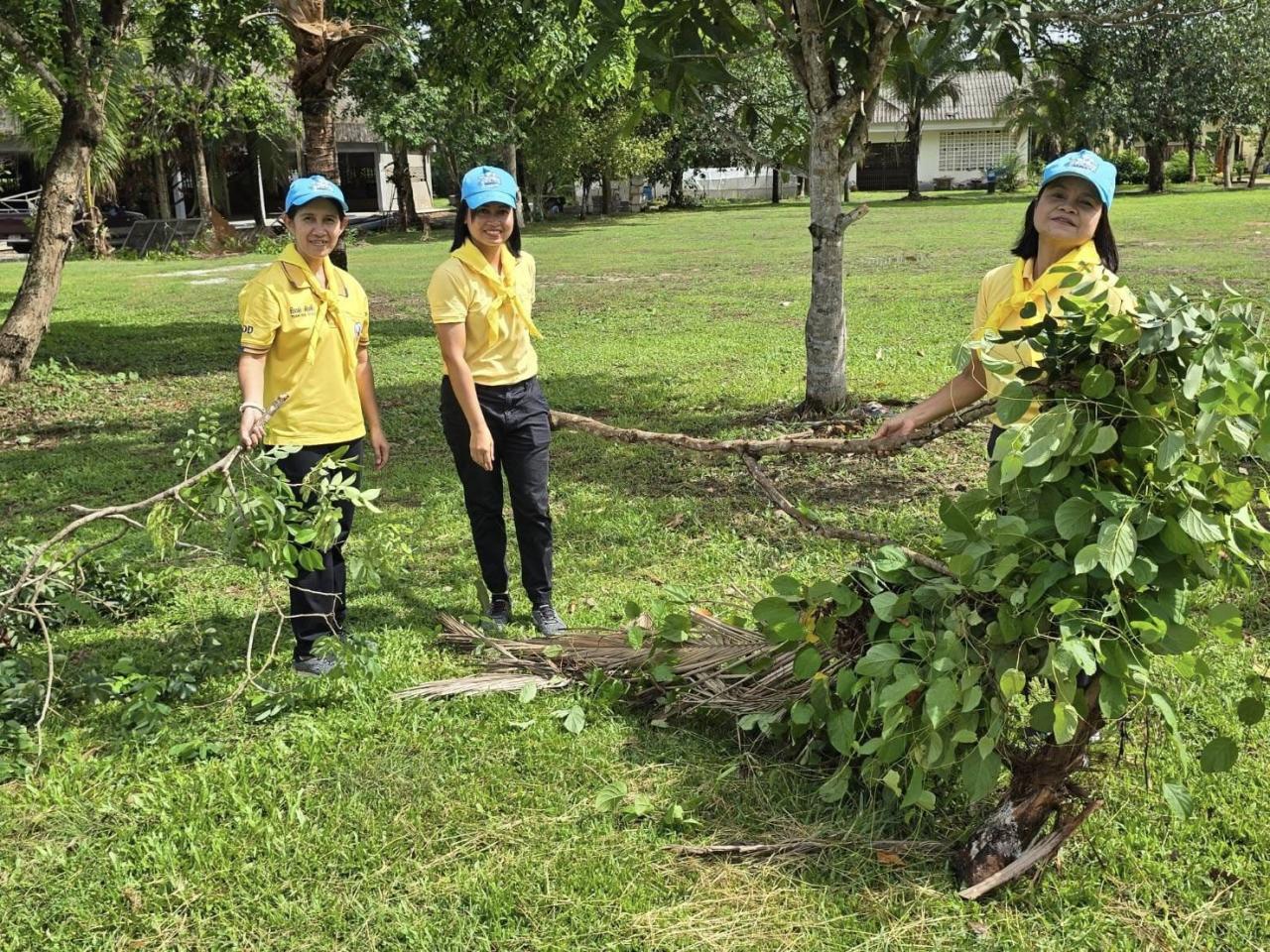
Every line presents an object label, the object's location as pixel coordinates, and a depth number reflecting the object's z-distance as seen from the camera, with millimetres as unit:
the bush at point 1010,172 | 47062
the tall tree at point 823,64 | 5910
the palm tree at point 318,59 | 9266
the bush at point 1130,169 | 47281
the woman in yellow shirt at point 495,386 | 4148
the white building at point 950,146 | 53938
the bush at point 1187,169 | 47156
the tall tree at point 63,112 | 9992
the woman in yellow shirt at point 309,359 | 3936
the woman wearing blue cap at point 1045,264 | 3238
